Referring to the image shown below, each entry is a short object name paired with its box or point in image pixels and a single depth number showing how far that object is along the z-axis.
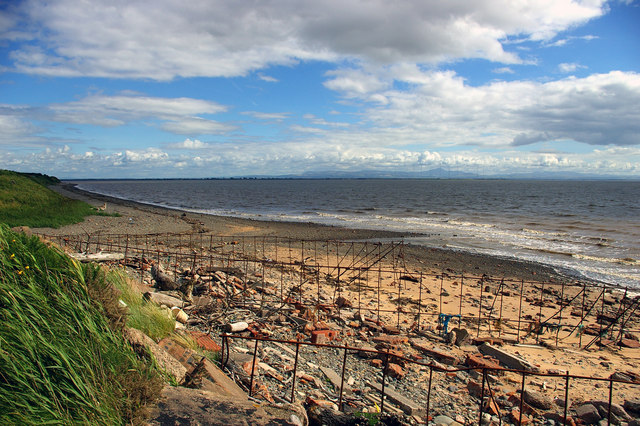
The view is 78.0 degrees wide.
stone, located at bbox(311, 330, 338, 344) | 8.31
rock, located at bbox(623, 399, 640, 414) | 6.52
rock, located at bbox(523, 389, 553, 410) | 6.46
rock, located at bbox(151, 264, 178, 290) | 10.16
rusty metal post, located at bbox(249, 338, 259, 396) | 5.08
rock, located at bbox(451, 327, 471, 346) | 9.51
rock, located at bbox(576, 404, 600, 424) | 6.17
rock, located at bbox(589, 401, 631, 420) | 6.29
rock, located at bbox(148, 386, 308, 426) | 3.63
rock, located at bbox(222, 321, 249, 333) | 7.77
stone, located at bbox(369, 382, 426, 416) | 5.89
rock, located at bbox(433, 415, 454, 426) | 5.60
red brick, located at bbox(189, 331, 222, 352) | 6.30
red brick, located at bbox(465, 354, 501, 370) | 7.66
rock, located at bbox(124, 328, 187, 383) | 4.26
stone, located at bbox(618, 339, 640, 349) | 10.40
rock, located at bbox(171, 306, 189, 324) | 7.73
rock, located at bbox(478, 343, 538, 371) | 8.05
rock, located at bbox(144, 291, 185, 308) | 7.67
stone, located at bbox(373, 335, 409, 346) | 8.94
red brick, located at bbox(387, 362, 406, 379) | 7.11
